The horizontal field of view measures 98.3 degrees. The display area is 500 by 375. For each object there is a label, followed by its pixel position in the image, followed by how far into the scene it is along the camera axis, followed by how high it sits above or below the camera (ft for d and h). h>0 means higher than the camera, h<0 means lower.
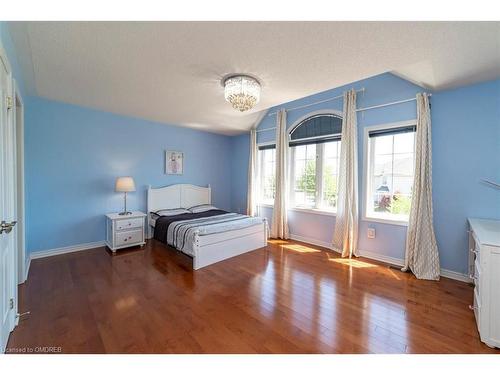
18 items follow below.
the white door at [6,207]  4.48 -0.59
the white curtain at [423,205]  8.64 -0.84
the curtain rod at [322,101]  11.19 +4.75
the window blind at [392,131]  9.48 +2.46
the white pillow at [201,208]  14.72 -1.78
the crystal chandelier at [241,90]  7.55 +3.30
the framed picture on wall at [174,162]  14.73 +1.43
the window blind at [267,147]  15.62 +2.69
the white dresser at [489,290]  4.93 -2.46
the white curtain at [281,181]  13.97 +0.16
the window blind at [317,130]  12.13 +3.20
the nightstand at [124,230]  11.25 -2.58
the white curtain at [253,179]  16.19 +0.32
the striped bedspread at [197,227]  9.73 -2.12
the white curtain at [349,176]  10.81 +0.40
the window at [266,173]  16.09 +0.79
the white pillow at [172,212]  13.28 -1.84
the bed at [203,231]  9.64 -2.39
